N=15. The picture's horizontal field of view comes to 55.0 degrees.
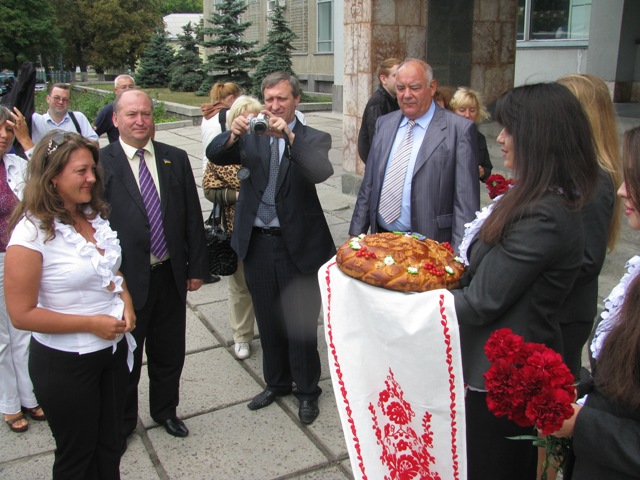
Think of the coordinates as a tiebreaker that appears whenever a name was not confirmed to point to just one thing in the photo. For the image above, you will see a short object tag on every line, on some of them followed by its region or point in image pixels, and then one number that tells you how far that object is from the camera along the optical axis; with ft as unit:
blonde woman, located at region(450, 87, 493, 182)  18.08
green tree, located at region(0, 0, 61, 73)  136.98
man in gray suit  11.80
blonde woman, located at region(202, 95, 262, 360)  15.56
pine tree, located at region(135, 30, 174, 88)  96.89
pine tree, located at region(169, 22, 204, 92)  85.71
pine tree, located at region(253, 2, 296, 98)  70.38
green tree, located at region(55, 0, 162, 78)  145.69
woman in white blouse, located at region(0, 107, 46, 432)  12.12
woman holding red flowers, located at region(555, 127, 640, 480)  5.26
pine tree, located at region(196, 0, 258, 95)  71.46
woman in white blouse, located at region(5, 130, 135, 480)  8.38
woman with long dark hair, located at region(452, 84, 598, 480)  6.89
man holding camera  12.27
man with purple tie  11.03
